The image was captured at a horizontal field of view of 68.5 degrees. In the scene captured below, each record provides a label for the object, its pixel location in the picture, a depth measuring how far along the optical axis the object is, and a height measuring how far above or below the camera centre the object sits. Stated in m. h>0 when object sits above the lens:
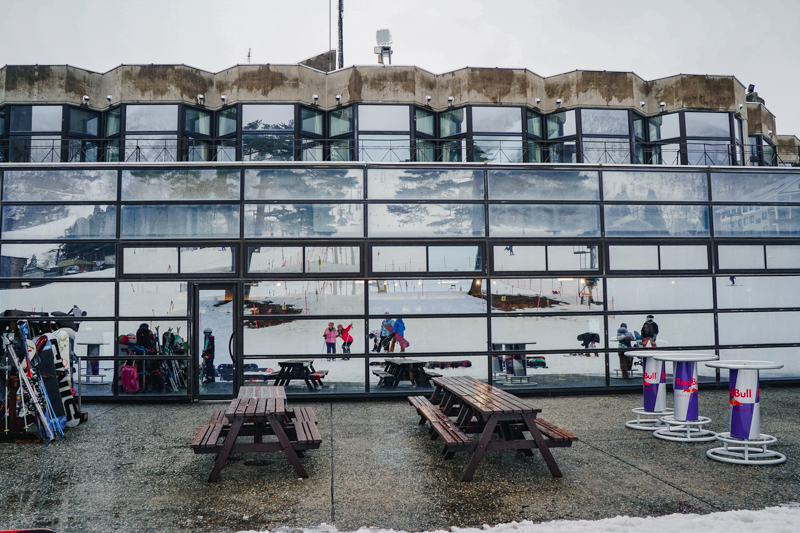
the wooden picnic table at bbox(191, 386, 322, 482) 5.85 -1.39
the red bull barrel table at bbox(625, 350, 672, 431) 8.30 -1.31
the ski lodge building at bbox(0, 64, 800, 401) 11.05 +1.41
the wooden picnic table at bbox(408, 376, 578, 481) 5.78 -1.38
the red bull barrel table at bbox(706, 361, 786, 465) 6.41 -1.33
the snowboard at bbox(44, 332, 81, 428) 8.69 -1.25
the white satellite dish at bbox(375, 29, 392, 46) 14.03 +6.33
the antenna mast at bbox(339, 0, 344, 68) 18.53 +8.39
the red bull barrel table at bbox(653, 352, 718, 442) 7.48 -1.34
